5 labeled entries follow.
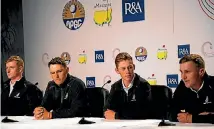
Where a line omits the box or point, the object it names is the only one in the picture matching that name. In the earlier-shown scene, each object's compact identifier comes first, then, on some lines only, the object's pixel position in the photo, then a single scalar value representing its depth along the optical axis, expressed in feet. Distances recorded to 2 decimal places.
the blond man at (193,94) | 10.39
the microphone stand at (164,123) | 10.15
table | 10.10
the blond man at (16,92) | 12.64
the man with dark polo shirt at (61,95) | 12.05
